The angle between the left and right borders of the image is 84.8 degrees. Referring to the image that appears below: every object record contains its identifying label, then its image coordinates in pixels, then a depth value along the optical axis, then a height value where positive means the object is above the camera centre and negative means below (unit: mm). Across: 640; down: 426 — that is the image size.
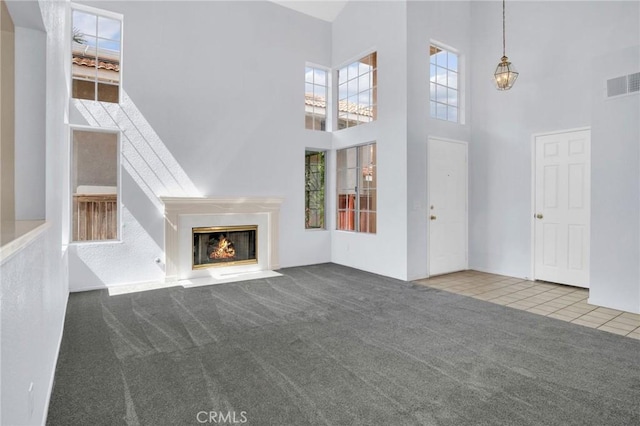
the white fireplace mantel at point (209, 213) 4934 -91
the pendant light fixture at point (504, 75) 4262 +1626
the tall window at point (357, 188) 5781 +334
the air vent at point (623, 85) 3572 +1286
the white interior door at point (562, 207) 4570 +14
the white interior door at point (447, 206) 5387 +27
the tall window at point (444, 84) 5543 +2008
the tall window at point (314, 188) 6500 +361
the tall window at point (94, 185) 4578 +292
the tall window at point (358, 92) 5820 +2024
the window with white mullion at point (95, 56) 4590 +2020
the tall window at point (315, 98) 6449 +2049
